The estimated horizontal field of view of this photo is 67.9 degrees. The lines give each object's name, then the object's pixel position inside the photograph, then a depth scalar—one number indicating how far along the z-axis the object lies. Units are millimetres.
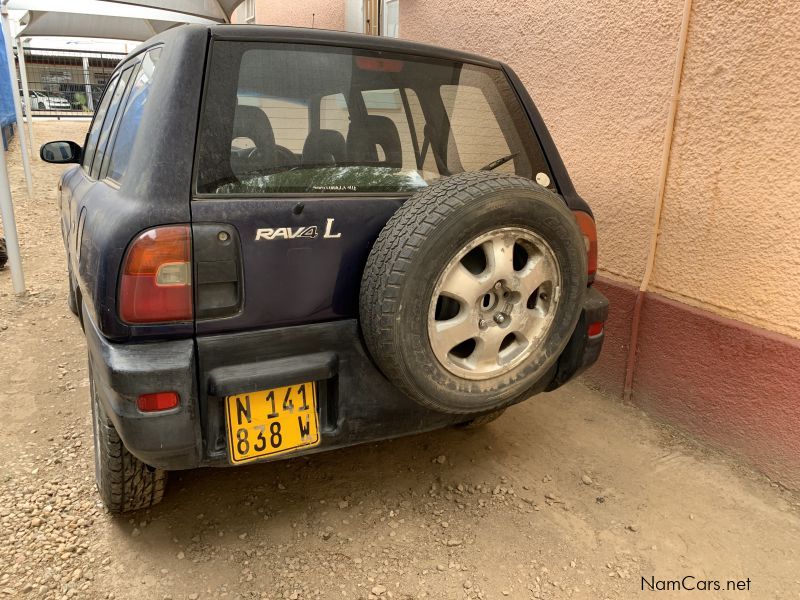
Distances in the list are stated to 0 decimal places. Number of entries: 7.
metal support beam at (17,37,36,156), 11121
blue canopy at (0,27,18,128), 12041
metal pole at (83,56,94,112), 23453
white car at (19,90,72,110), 22328
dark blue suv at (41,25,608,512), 1735
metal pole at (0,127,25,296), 4789
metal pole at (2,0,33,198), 8602
